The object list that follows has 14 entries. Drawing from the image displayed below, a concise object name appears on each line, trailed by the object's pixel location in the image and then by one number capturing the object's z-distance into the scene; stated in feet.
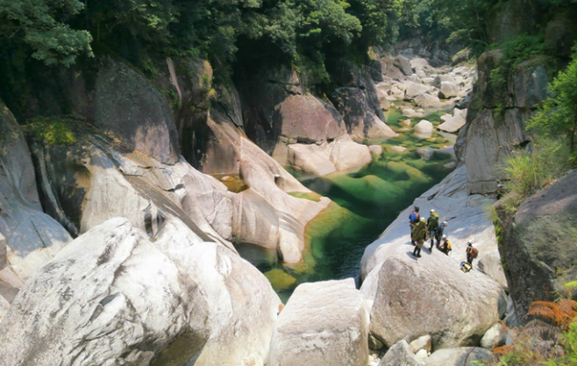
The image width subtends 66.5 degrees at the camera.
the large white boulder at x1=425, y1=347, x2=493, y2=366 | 27.17
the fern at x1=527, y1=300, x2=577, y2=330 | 19.43
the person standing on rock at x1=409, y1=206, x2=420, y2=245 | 38.73
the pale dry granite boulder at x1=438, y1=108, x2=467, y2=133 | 142.92
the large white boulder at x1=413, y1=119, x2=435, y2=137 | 142.20
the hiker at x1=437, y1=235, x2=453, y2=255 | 40.63
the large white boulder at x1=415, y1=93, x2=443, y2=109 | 184.24
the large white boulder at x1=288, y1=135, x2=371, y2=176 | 106.42
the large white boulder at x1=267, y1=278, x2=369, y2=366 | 30.32
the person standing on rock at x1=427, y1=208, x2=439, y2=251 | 37.99
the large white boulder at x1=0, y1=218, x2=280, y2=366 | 24.50
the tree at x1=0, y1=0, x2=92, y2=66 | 37.17
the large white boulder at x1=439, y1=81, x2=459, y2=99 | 192.95
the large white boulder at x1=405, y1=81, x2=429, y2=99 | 192.13
